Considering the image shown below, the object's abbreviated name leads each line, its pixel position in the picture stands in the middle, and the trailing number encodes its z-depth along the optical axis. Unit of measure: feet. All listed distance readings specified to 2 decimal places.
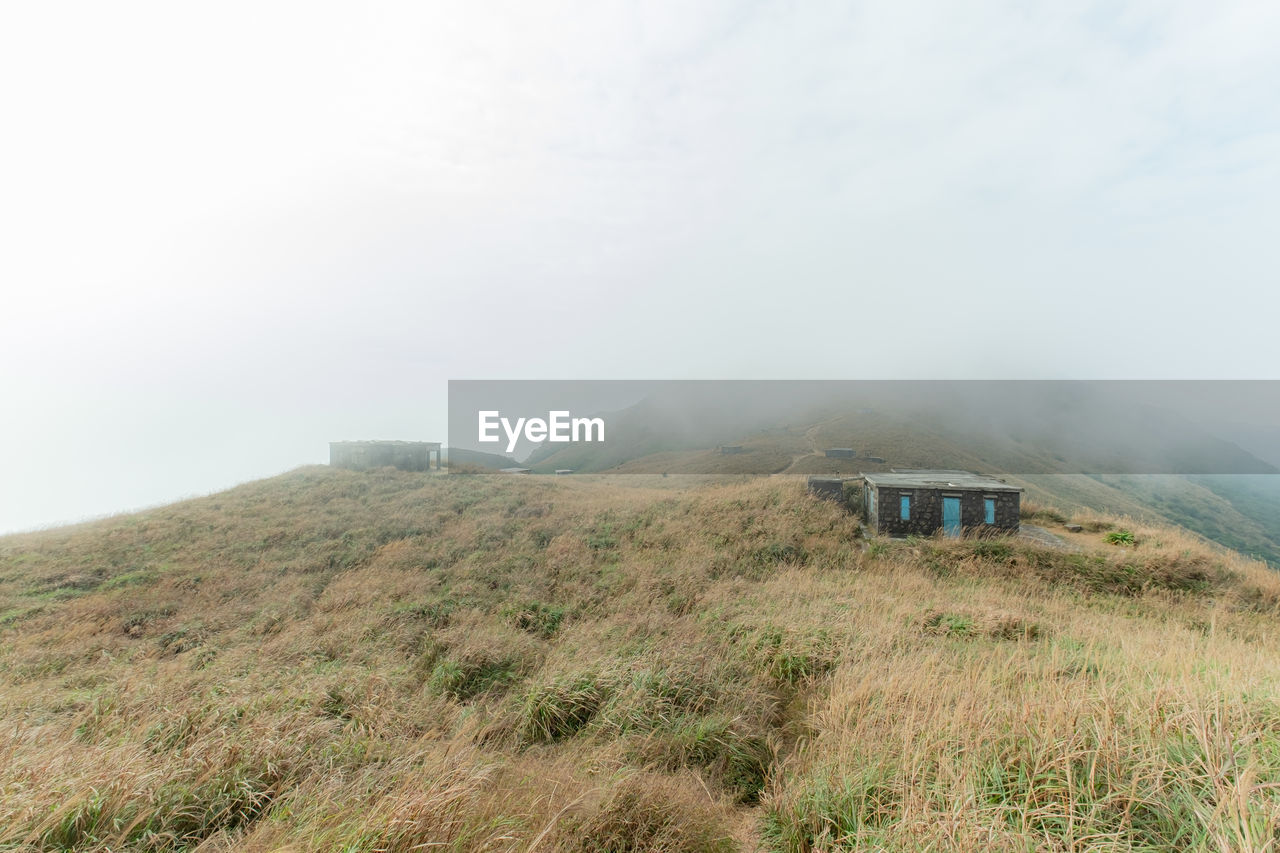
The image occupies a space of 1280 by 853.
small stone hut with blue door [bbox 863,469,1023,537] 57.11
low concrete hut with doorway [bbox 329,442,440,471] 107.45
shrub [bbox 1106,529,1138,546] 53.31
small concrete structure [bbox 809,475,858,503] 67.00
